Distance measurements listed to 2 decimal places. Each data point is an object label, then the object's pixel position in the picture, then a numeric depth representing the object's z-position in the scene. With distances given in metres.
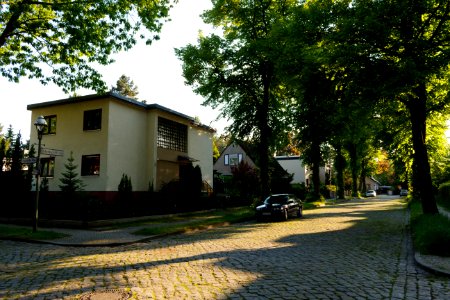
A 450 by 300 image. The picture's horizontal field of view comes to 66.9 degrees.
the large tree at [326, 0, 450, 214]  12.00
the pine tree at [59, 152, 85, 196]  18.58
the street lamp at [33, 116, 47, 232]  13.91
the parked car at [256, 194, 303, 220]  19.22
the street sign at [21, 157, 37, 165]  14.30
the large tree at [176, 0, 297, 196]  24.30
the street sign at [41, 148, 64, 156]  15.41
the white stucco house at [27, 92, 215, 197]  22.03
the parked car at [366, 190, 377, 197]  73.69
